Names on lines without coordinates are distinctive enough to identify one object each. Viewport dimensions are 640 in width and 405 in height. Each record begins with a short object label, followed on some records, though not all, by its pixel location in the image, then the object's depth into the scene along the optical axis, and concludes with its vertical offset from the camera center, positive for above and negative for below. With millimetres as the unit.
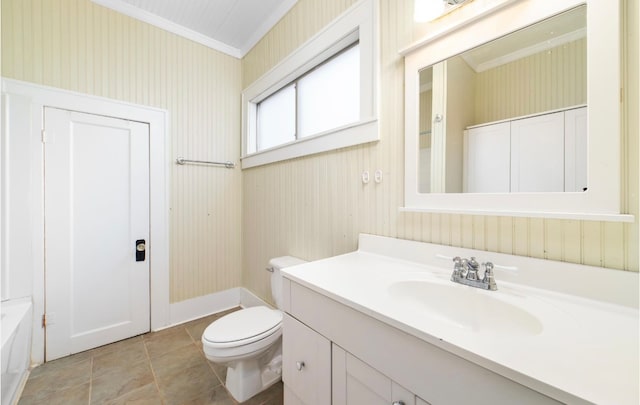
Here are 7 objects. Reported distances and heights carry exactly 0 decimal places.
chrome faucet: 892 -272
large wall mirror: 759 +345
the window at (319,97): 1413 +832
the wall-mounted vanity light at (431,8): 1073 +870
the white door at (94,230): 1785 -221
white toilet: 1333 -810
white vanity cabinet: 545 -458
